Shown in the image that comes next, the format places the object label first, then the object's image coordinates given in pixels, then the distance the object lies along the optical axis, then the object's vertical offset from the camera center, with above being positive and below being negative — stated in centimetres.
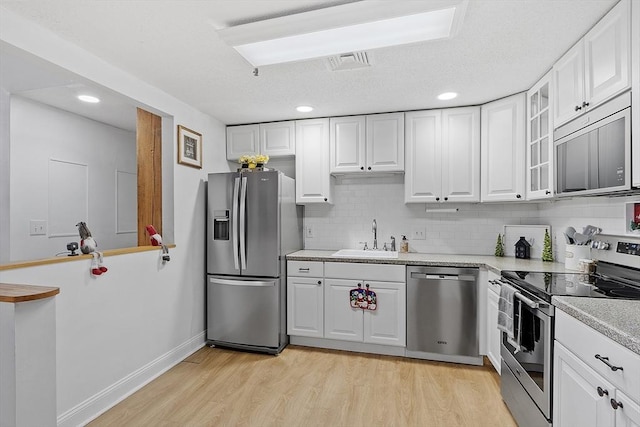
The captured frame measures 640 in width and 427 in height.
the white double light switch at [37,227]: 322 -16
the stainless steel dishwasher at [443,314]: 289 -90
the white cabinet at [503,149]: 285 +56
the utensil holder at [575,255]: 226 -29
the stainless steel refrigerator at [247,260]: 315 -47
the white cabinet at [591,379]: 107 -62
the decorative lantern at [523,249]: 306 -34
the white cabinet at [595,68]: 159 +80
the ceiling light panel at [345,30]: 163 +98
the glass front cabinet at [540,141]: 243 +55
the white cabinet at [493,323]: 253 -89
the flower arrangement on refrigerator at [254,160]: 337 +52
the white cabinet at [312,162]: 355 +54
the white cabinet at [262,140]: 366 +81
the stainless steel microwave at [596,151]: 159 +34
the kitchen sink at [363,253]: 331 -43
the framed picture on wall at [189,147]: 304 +61
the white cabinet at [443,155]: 319 +55
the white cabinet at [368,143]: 337 +71
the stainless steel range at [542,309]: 163 -51
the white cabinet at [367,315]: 305 -97
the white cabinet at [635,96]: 149 +53
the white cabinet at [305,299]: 325 -85
